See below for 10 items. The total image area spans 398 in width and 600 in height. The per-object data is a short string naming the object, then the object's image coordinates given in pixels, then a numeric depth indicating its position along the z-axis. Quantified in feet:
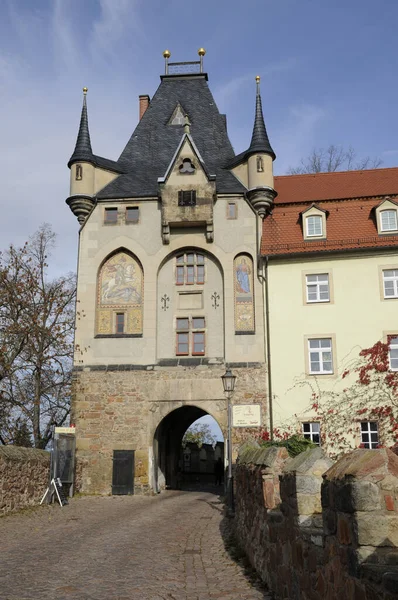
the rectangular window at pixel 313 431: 73.26
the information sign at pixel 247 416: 75.10
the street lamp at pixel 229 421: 50.57
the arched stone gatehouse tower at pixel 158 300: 76.38
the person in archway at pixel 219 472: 103.91
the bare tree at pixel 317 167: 124.50
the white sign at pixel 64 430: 69.67
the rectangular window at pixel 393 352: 72.95
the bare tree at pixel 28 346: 87.61
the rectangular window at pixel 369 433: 71.31
